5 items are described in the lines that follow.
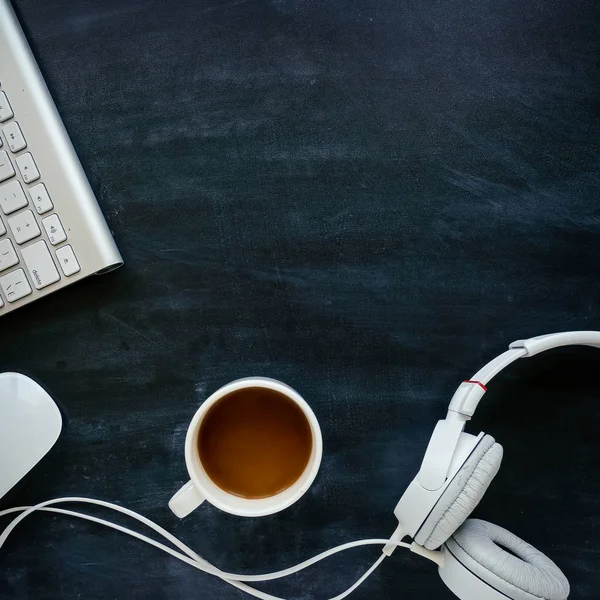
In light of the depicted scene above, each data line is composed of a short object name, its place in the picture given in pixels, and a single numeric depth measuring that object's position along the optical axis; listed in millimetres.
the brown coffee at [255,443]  637
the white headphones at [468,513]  584
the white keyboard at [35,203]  625
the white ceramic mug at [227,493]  596
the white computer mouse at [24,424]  677
